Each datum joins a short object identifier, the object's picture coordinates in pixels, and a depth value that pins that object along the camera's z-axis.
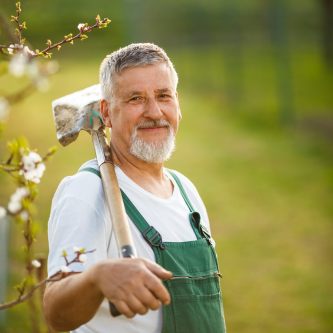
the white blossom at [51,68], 1.76
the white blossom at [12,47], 1.62
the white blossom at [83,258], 1.60
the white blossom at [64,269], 1.60
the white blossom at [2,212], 1.52
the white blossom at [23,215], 1.54
